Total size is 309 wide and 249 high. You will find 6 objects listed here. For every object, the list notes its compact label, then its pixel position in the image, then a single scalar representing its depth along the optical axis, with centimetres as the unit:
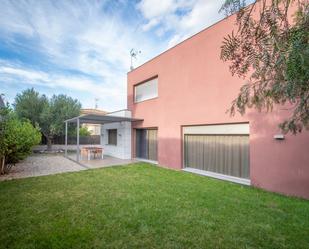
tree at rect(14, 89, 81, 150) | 1725
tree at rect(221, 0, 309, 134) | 204
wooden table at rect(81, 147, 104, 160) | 1312
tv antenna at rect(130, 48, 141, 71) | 1515
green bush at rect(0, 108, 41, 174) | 795
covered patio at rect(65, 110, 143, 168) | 1167
